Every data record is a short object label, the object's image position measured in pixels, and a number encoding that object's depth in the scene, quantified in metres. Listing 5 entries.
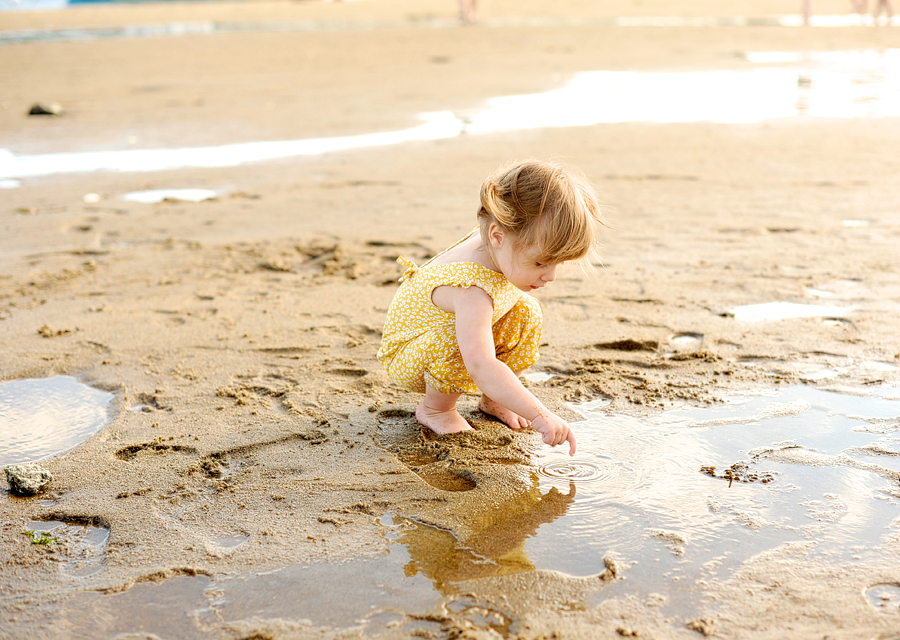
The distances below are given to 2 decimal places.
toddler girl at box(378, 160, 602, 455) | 2.45
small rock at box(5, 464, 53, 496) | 2.39
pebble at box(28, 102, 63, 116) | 9.82
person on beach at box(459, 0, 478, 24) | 18.20
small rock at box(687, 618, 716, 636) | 1.83
